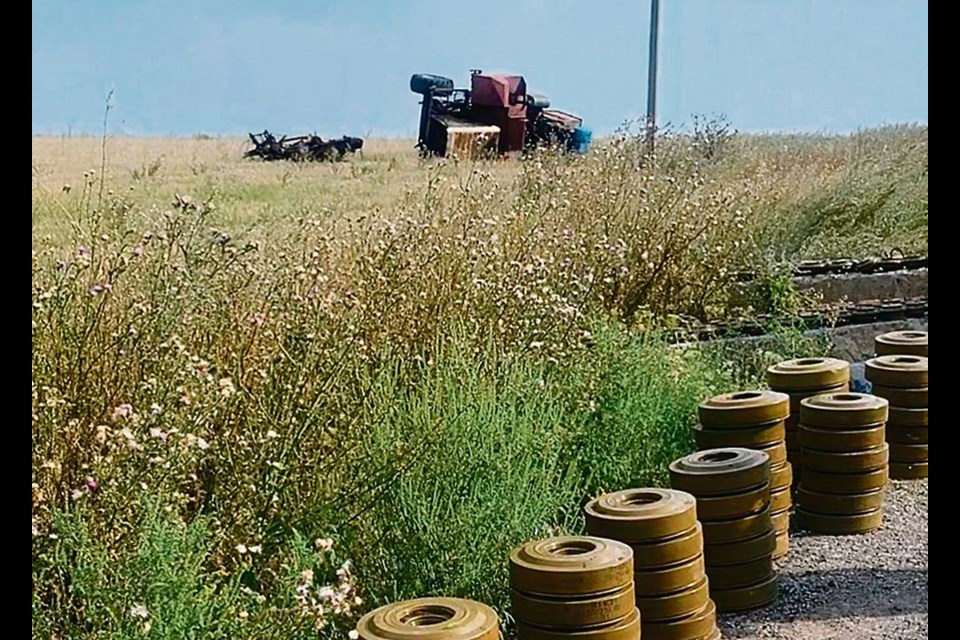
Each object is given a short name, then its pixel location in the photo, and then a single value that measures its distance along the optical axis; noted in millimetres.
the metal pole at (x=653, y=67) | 11086
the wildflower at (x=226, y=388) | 2996
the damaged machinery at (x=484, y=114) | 22250
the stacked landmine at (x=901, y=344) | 5953
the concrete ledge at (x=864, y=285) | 7875
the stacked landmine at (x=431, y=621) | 2508
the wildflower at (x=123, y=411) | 2716
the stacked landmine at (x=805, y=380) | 5041
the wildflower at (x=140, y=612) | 2322
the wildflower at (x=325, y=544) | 2682
